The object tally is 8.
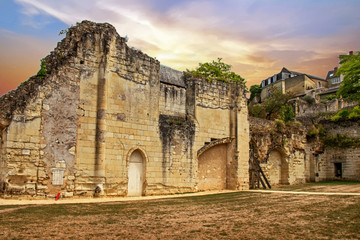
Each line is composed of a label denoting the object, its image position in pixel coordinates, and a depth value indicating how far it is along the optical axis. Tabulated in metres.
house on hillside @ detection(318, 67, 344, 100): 47.06
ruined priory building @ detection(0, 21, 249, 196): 10.63
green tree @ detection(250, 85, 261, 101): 60.00
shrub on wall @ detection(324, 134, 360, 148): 23.92
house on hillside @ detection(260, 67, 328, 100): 50.78
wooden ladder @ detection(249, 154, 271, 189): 18.27
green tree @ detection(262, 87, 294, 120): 39.53
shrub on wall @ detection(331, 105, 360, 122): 24.16
